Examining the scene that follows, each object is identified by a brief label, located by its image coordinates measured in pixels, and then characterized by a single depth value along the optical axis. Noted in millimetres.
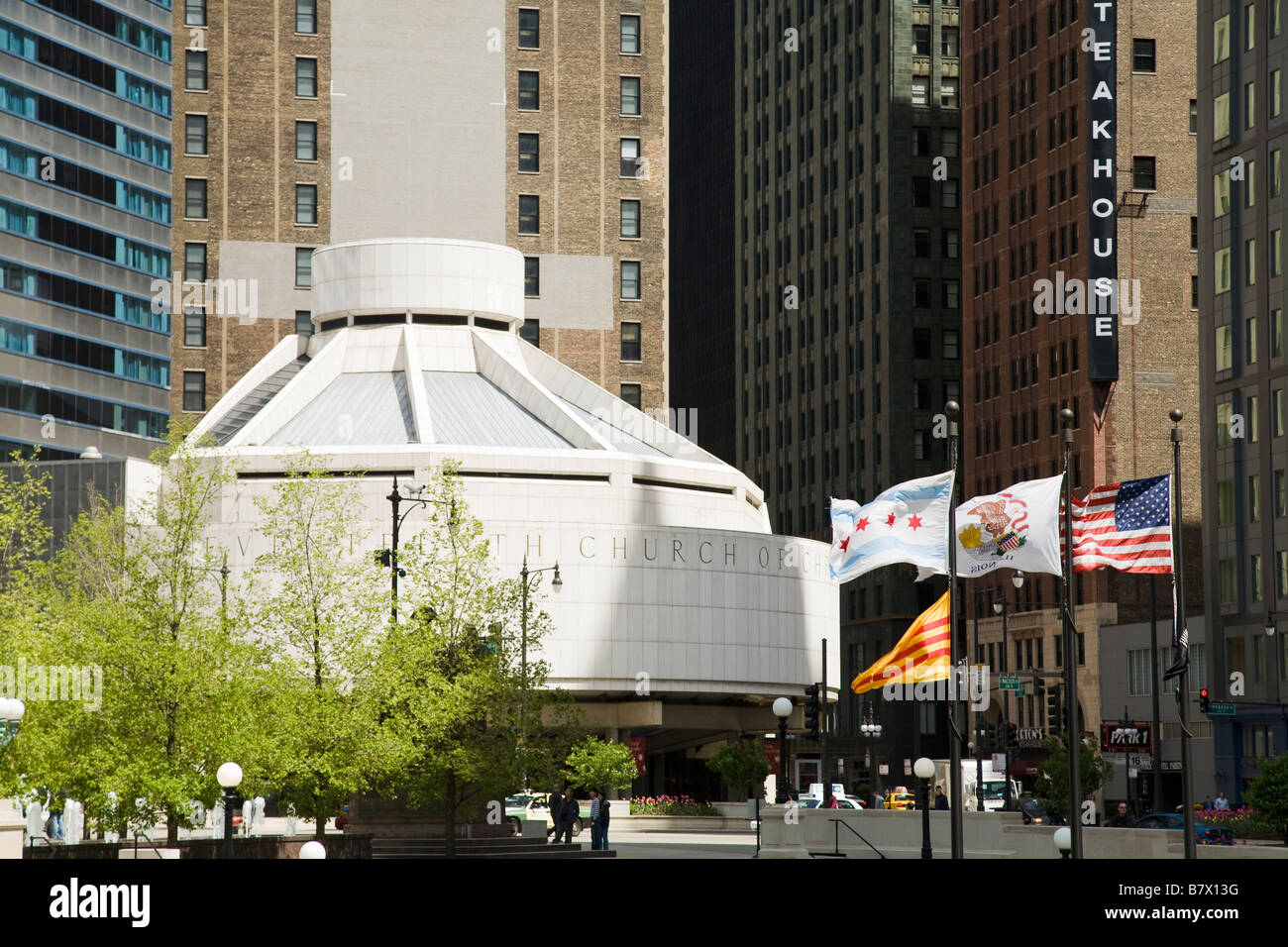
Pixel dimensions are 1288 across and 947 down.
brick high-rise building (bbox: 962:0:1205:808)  121125
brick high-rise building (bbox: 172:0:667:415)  131625
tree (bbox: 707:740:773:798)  90688
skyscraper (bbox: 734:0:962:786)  153625
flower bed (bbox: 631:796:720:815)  84750
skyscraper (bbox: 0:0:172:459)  119750
